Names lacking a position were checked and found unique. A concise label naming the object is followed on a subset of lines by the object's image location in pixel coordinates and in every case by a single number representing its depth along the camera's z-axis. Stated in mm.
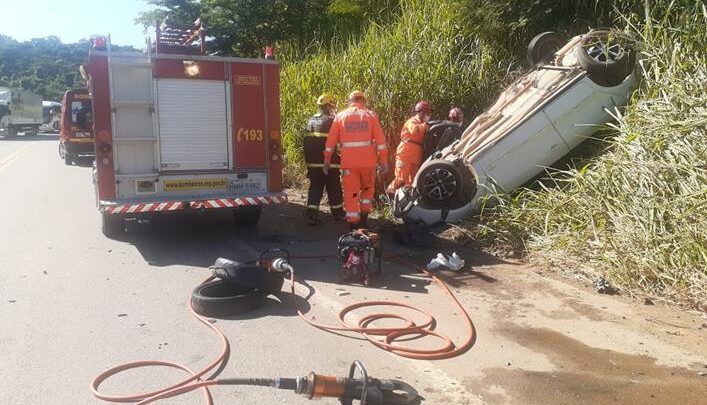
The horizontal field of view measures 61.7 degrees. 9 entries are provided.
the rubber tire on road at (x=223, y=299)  4762
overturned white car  7113
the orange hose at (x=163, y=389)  3404
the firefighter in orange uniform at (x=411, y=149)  8156
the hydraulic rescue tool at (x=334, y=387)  3238
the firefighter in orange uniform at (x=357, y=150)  7402
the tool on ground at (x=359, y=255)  5648
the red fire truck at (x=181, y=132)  6793
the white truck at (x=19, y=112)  35750
